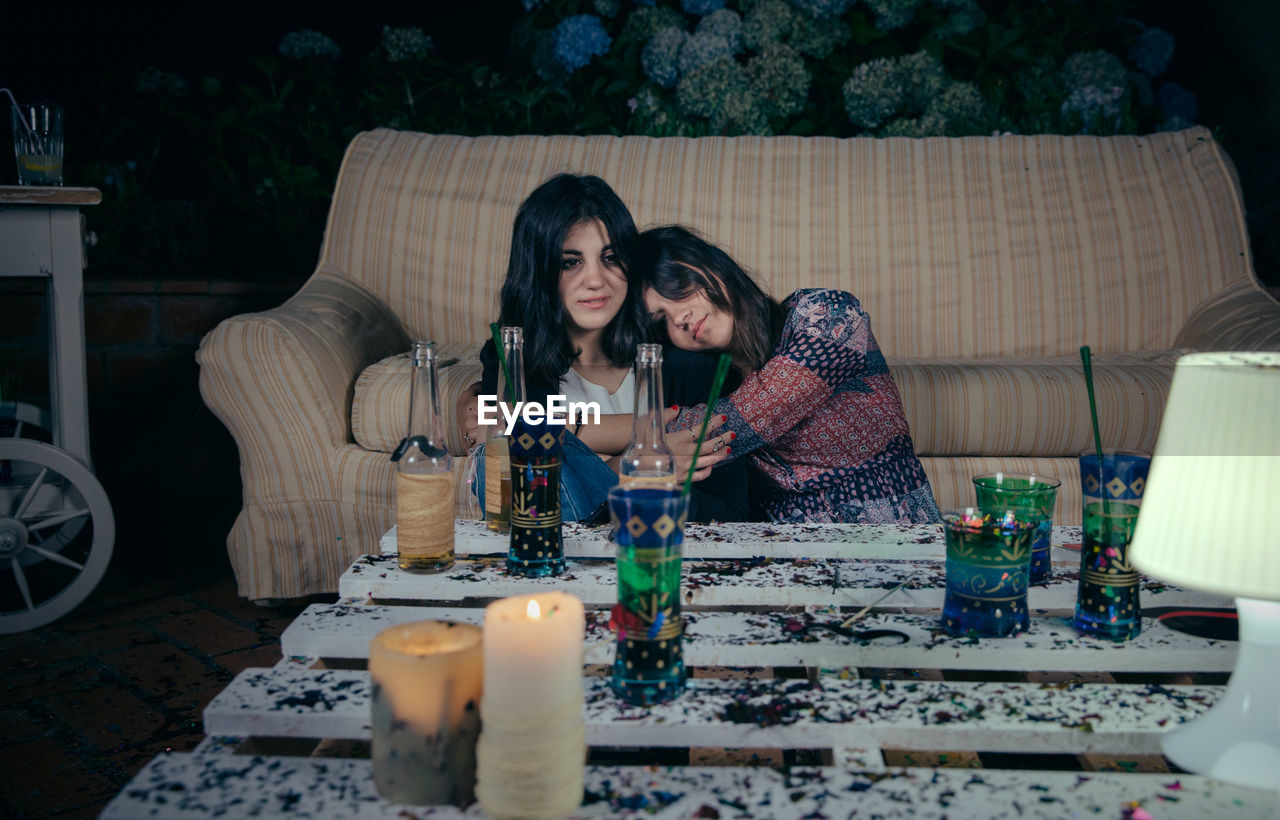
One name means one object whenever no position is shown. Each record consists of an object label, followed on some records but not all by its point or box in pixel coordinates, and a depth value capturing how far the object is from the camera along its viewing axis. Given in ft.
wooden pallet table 1.89
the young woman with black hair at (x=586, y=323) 5.53
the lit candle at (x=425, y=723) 1.86
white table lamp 1.88
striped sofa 7.64
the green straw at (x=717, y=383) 2.32
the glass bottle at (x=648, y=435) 3.44
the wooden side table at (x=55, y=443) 5.87
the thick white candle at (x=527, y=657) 1.79
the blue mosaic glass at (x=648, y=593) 2.24
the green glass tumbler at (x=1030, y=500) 3.14
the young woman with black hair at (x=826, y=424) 5.29
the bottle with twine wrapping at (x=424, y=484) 3.18
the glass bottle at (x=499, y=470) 3.69
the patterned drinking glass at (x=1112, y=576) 2.66
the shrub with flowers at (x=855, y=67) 8.88
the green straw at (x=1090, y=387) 2.66
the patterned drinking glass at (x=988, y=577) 2.60
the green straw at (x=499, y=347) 3.43
